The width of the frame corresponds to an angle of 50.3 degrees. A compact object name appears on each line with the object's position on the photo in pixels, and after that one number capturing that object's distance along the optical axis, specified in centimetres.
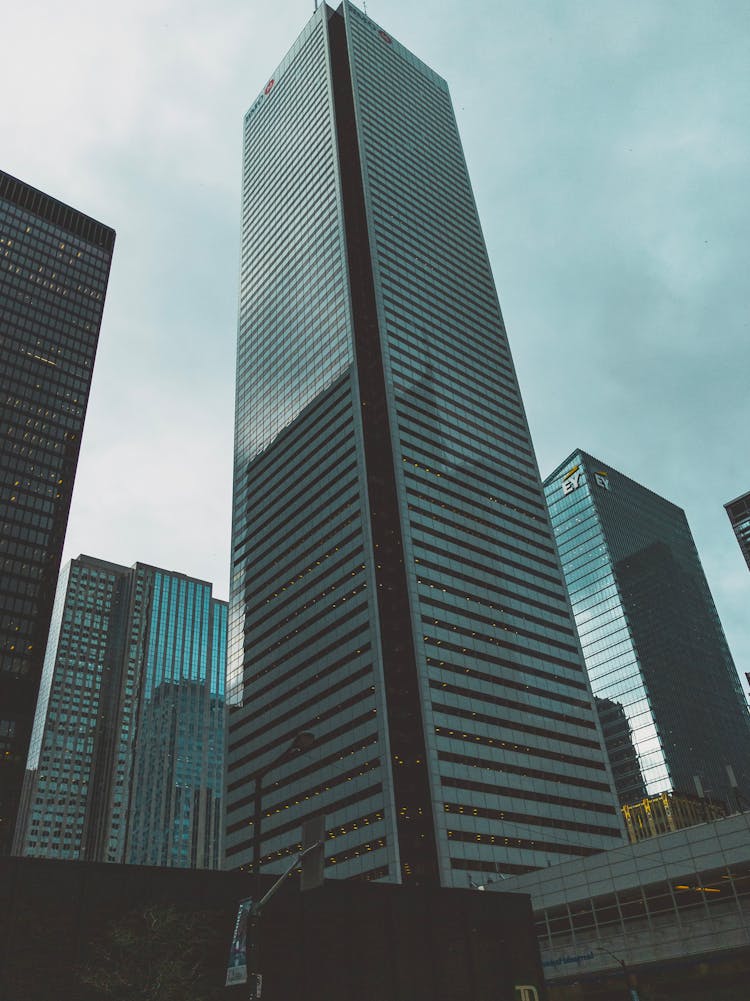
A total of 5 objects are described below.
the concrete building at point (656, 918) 4862
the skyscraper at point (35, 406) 13125
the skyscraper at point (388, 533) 10575
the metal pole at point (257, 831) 2000
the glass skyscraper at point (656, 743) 18625
